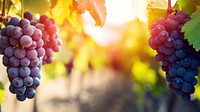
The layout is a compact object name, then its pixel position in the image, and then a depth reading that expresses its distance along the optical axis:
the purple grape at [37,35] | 0.76
